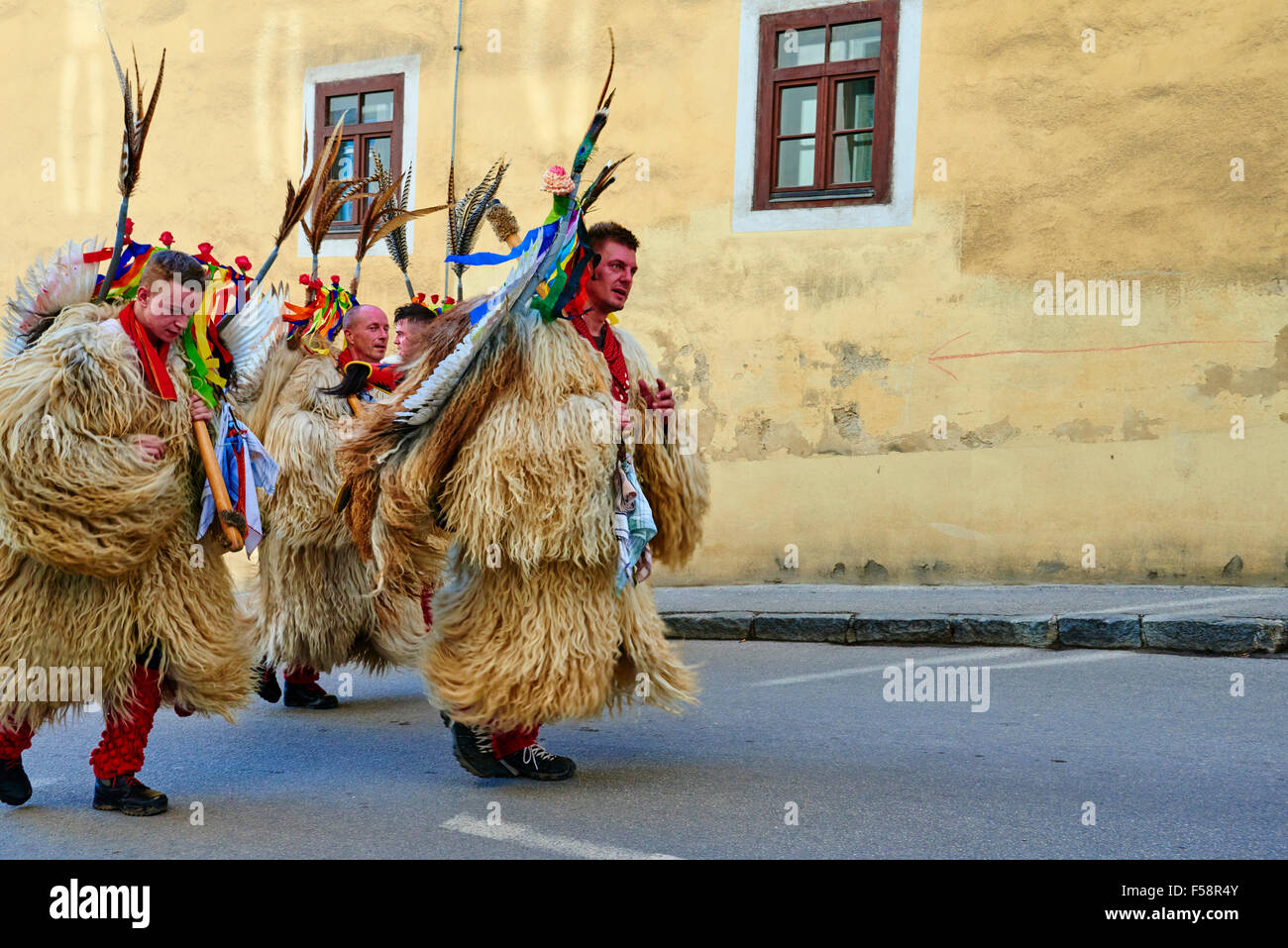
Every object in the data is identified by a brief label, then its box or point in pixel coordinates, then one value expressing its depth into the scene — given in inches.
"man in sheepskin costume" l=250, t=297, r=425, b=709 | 240.7
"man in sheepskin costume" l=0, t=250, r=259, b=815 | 168.2
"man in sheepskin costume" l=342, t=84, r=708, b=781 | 179.9
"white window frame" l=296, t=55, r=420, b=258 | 448.1
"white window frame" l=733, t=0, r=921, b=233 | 375.2
